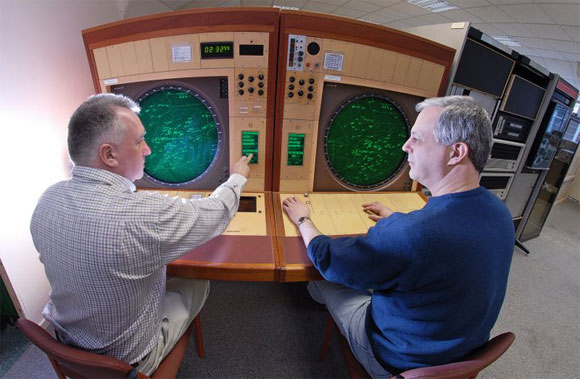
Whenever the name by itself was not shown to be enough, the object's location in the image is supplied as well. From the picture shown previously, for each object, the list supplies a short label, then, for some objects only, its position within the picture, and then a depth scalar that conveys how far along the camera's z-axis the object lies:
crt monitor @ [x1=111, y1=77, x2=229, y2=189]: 1.40
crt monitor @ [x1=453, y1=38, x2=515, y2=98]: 1.58
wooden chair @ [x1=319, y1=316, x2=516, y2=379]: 0.62
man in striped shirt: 0.72
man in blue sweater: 0.73
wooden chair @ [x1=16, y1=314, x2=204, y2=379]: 0.62
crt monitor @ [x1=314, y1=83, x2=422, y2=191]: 1.47
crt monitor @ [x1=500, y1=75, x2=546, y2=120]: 1.99
